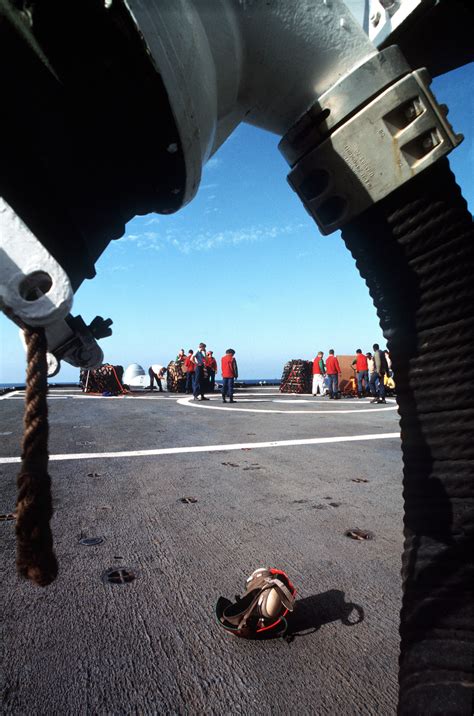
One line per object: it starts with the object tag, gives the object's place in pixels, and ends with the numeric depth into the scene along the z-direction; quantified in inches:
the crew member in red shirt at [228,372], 477.0
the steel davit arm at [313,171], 27.1
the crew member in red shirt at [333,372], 601.6
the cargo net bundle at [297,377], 755.4
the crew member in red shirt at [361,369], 590.5
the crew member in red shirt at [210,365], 689.0
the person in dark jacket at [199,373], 509.5
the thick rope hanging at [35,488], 28.4
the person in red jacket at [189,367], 616.2
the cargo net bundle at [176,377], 726.5
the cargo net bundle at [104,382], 650.2
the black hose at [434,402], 33.7
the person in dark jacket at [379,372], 488.7
